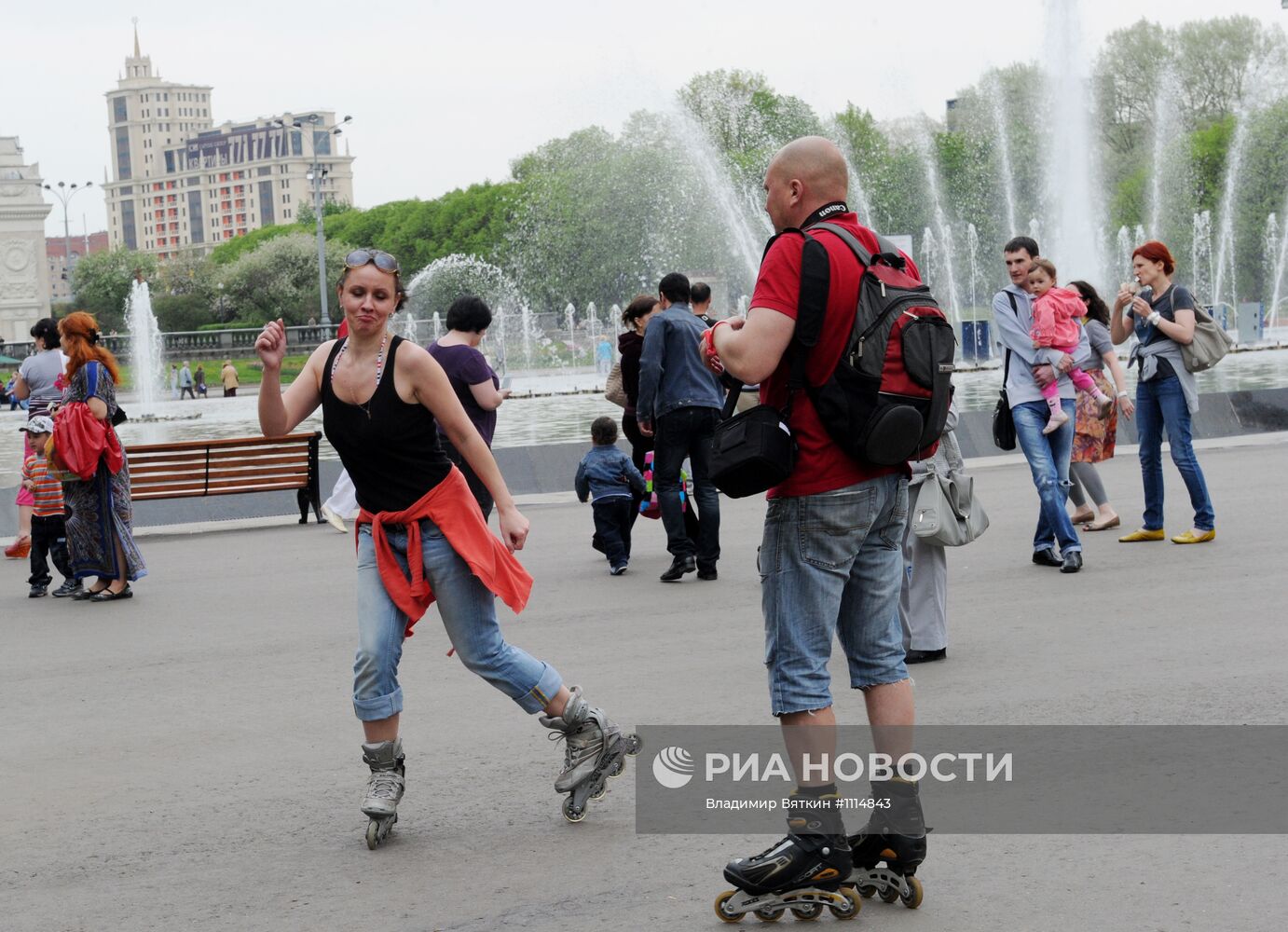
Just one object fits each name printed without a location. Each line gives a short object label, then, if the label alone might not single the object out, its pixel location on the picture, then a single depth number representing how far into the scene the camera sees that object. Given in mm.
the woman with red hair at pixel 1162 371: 10125
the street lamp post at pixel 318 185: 76312
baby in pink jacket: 9383
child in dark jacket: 10430
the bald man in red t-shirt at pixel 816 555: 3965
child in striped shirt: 10758
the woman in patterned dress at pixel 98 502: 10141
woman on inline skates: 4898
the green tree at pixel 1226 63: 64812
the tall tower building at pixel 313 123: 84181
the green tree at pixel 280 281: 102869
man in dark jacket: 9773
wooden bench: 14102
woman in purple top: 8367
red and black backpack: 3943
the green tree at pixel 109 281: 114312
